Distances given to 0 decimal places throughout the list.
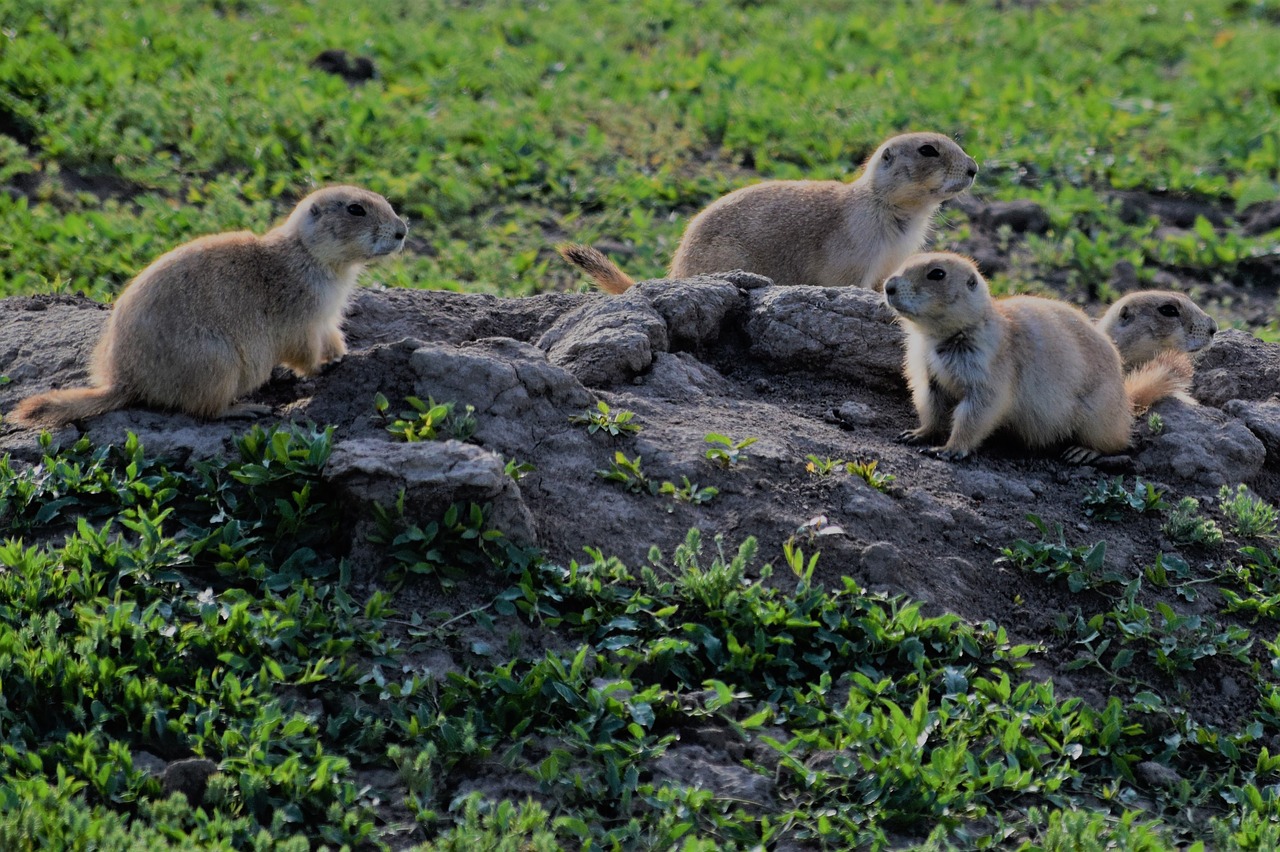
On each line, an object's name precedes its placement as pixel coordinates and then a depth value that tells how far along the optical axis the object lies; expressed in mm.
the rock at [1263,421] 12884
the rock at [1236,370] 13977
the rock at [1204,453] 12383
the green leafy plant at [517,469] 10547
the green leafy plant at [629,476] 10836
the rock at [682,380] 12391
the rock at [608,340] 12305
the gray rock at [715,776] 8742
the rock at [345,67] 24016
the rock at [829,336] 13211
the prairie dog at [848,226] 15922
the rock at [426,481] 9969
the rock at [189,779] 8383
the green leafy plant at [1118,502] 11711
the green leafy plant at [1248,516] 11578
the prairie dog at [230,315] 11312
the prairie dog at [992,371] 12328
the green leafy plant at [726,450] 11133
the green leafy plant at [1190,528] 11328
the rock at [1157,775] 9352
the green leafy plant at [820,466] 11242
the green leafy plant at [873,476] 11258
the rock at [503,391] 11164
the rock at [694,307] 13117
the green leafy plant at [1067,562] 10844
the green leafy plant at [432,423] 10727
